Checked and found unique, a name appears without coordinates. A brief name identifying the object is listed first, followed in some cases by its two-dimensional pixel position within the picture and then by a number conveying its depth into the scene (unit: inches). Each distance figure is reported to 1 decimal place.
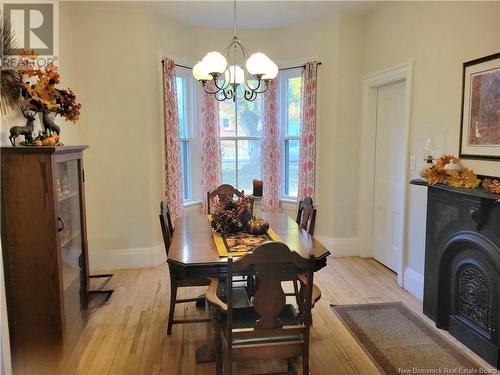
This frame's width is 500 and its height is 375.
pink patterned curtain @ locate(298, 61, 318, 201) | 179.9
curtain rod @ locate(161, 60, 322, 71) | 181.5
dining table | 87.0
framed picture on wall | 102.6
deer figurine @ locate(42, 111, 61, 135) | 109.0
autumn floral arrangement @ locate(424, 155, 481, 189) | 105.9
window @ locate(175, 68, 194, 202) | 188.7
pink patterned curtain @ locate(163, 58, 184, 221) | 170.1
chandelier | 107.3
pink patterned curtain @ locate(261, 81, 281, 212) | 195.5
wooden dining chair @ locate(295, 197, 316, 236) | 114.5
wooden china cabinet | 93.6
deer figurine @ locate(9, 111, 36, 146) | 98.4
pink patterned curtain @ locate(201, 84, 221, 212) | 190.5
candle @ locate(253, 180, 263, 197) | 111.3
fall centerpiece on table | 110.9
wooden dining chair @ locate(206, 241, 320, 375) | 69.7
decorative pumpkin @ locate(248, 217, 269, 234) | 107.9
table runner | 93.4
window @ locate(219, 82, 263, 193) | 200.5
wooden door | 156.4
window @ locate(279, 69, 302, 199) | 195.9
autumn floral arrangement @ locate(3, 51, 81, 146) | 101.8
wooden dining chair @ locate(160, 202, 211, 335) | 110.7
